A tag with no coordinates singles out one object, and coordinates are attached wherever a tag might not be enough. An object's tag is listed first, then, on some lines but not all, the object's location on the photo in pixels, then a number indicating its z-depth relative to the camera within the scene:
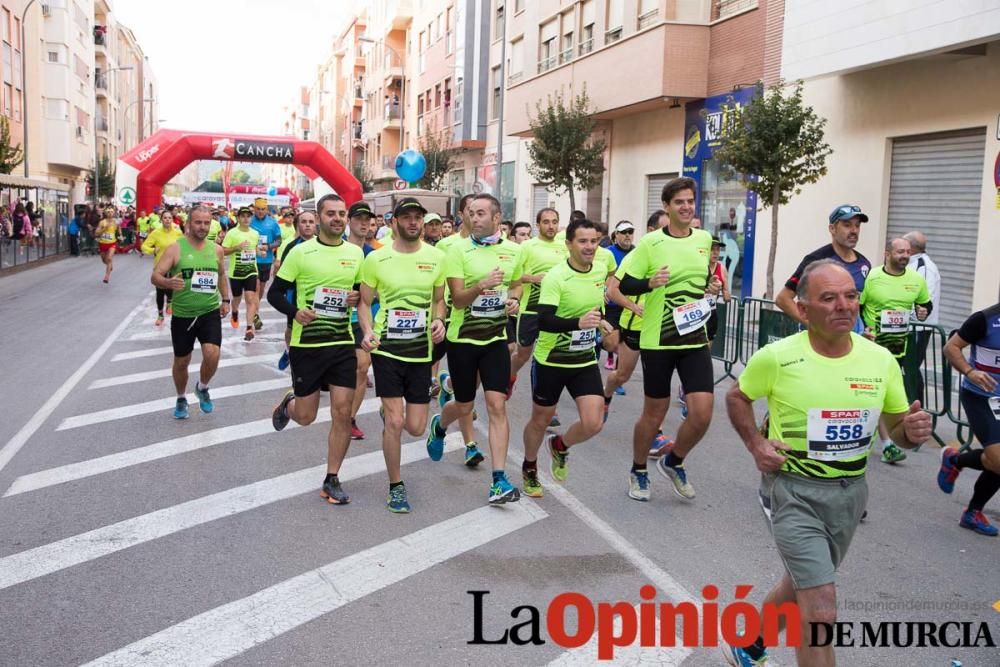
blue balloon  28.11
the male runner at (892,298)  7.62
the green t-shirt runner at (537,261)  8.86
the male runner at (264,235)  15.87
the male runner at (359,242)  7.38
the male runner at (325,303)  6.59
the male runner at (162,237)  14.77
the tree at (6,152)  31.57
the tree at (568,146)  25.16
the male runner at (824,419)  3.55
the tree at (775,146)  16.27
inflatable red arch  26.30
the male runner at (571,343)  6.30
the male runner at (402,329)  6.22
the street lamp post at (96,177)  50.77
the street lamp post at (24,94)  33.30
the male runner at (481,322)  6.41
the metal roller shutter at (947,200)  14.35
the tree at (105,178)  60.97
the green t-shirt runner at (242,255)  14.35
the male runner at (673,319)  6.32
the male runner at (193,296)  8.83
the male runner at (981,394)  5.61
